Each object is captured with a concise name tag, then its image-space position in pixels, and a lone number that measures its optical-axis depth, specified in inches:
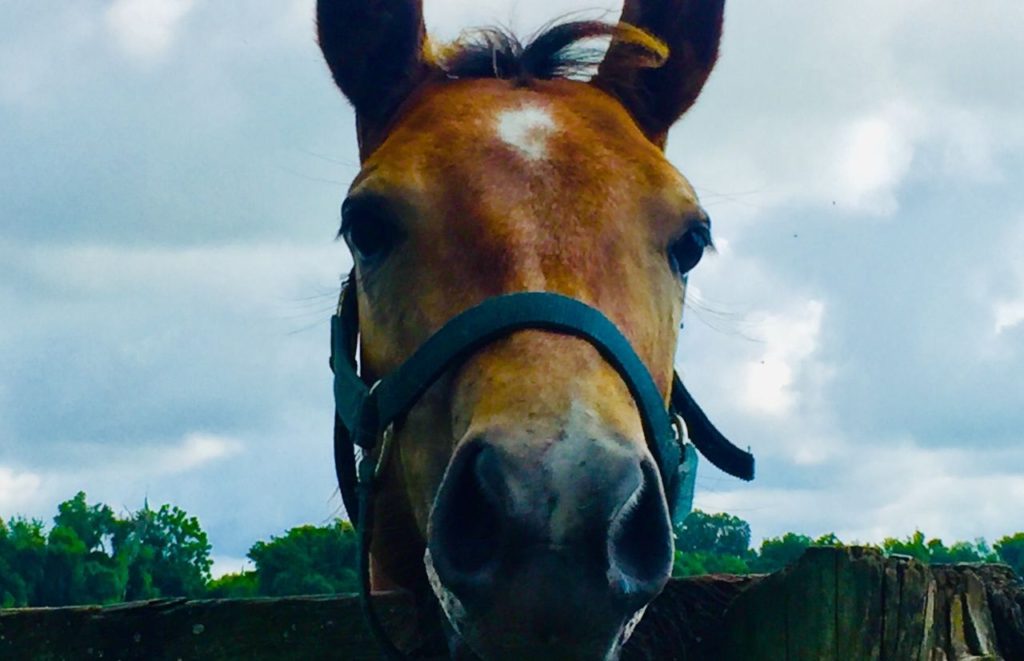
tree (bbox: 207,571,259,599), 2110.0
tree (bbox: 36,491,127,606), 2060.8
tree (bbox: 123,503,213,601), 2133.4
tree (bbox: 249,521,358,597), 1674.5
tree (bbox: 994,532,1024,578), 1290.6
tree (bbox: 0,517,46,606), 2022.6
